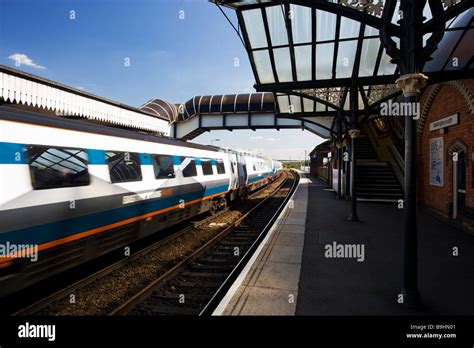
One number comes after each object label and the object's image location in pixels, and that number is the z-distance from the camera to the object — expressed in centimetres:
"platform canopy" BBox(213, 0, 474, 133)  730
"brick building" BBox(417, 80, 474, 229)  745
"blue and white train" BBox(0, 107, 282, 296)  348
